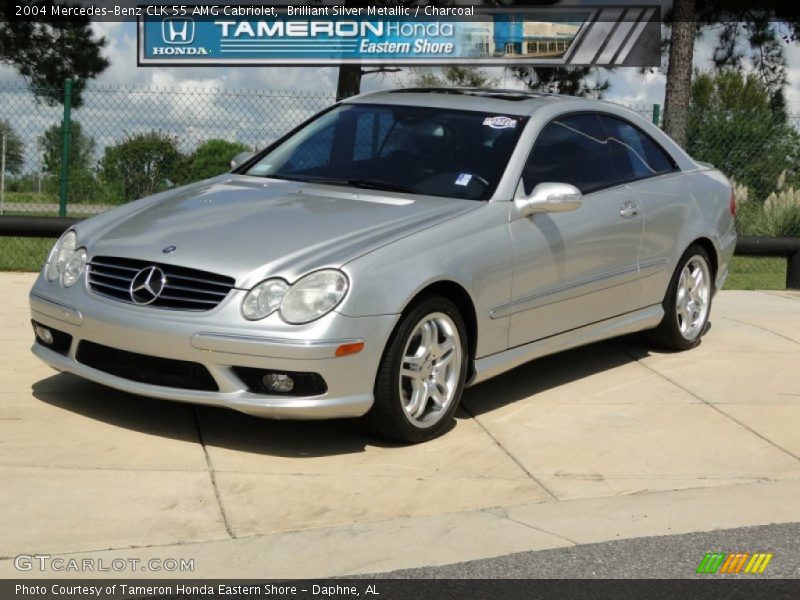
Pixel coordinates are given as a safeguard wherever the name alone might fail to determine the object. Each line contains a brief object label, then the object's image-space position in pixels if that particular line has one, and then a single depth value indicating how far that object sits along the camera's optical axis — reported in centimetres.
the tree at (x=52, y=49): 1995
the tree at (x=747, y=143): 1472
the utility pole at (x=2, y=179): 1258
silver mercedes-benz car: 571
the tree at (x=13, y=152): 1251
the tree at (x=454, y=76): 2000
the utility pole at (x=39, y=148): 1240
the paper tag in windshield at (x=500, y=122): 714
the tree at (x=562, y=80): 2053
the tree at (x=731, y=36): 1744
